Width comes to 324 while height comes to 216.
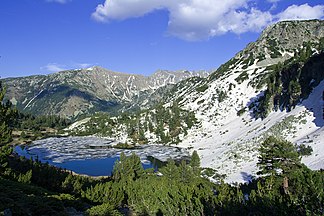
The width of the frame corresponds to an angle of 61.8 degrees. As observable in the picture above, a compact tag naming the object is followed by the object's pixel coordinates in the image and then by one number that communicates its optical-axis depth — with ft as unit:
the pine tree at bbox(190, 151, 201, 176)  215.96
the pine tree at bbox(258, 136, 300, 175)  127.85
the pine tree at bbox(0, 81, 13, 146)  119.14
